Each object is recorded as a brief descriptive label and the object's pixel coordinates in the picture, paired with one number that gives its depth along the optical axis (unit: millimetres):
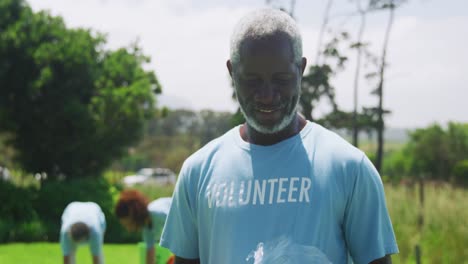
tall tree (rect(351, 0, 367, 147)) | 11125
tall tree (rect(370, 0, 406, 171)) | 11789
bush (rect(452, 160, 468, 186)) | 31009
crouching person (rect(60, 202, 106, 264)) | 6867
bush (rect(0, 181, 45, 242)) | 16141
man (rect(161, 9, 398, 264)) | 2023
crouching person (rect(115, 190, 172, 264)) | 6597
